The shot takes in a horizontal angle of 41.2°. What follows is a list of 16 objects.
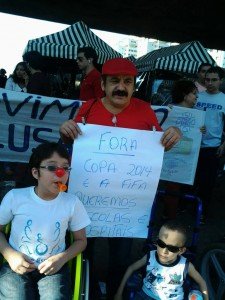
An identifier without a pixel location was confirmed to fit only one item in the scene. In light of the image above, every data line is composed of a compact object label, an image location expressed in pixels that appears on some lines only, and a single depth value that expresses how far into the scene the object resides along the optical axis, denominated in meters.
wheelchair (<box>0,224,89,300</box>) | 1.58
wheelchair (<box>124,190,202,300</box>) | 1.79
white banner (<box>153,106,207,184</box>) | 3.20
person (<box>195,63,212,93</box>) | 3.68
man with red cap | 1.83
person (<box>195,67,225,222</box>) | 3.32
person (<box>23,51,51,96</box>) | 3.49
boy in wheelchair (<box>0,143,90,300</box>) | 1.61
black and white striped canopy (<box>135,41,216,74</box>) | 7.12
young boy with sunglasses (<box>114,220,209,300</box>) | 1.78
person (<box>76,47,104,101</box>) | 3.43
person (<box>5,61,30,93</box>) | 4.36
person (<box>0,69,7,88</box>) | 9.18
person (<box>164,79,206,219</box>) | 3.14
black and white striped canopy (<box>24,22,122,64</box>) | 7.86
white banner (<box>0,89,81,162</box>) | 3.32
